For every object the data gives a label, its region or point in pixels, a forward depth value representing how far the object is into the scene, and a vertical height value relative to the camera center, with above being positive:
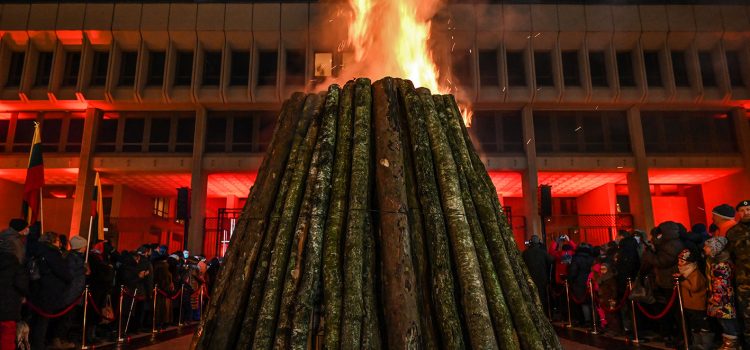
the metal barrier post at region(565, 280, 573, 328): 11.25 -1.02
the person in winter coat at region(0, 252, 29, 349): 6.08 -0.47
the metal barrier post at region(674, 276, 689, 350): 7.52 -0.92
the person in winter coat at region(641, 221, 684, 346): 7.89 -0.16
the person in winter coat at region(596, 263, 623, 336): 9.52 -0.81
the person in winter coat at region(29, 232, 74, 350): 7.43 -0.43
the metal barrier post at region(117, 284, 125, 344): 9.50 -1.29
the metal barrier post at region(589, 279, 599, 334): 10.14 -1.09
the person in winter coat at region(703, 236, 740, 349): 6.50 -0.52
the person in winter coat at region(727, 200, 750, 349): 6.12 -0.07
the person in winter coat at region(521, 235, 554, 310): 11.57 -0.22
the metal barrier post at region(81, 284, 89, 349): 8.48 -0.89
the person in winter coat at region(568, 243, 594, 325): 10.76 -0.48
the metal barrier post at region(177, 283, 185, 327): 12.31 -1.10
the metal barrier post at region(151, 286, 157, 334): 10.57 -1.44
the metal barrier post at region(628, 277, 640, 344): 8.77 -1.19
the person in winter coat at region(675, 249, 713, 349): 7.18 -0.61
